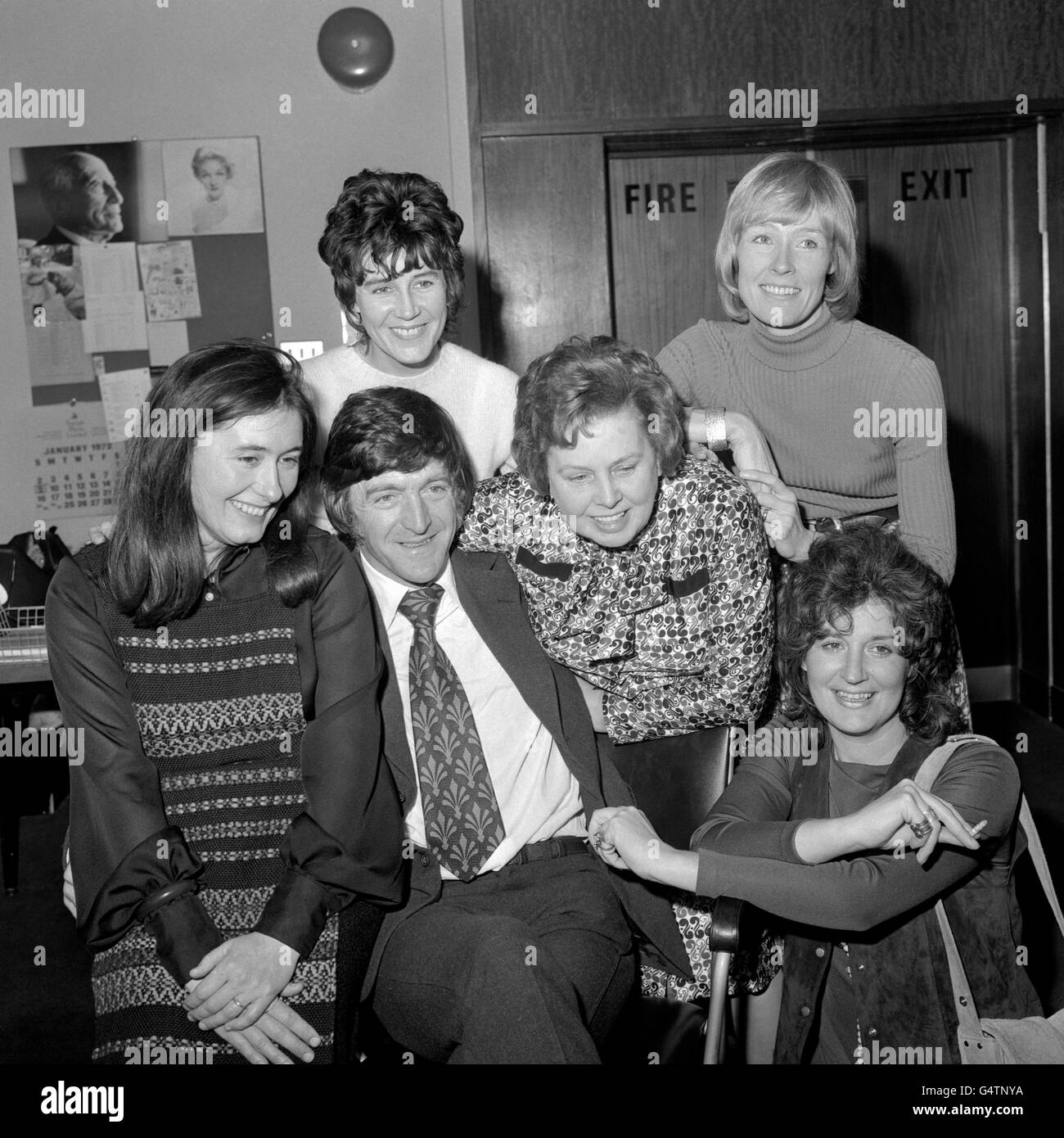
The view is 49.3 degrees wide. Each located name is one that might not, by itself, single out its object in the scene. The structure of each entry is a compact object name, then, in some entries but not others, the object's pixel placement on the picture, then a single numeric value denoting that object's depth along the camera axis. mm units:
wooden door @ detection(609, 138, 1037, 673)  4703
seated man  1818
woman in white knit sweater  2277
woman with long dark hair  1750
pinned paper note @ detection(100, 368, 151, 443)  4652
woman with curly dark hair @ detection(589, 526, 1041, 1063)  1712
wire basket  3252
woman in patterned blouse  1912
